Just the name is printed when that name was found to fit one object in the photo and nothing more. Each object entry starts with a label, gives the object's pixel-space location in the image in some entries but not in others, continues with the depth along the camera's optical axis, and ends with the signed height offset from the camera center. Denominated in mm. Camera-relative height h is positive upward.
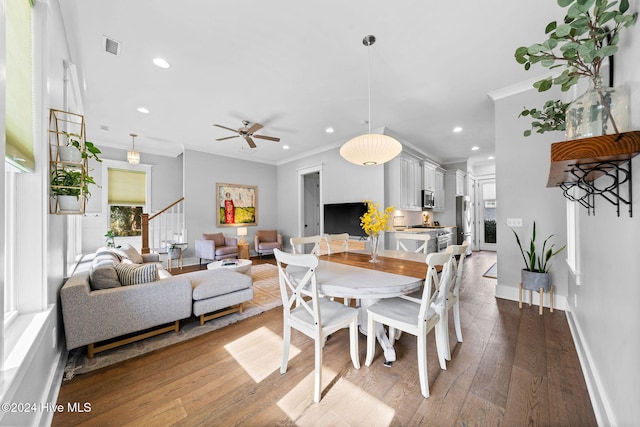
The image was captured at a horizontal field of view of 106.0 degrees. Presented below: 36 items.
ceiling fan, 3957 +1418
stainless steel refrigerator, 7113 -154
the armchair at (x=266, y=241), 6263 -700
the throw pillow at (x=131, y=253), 3771 -602
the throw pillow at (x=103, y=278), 2078 -537
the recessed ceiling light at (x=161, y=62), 2607 +1689
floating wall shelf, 899 +229
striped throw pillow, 2223 -537
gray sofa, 1902 -796
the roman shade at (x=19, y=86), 1185 +704
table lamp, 5320 -343
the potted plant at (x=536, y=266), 2836 -644
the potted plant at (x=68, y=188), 1716 +207
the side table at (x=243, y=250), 5348 -770
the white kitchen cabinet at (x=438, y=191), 6633 +643
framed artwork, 6332 +295
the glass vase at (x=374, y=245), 2316 -293
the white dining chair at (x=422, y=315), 1586 -735
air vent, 2299 +1680
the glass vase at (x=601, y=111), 974 +424
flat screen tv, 5018 -69
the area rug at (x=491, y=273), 4517 -1170
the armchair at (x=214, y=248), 5320 -737
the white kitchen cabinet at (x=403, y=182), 4898 +685
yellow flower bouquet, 2254 -88
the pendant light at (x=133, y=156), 5223 +1304
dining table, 1582 -464
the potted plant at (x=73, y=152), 1712 +471
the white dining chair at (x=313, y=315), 1560 -741
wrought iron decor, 1042 +194
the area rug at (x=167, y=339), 1912 -1171
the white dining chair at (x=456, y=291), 1951 -695
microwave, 5930 +376
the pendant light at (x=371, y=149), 2592 +727
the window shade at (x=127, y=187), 5605 +704
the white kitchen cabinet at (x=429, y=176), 6004 +989
